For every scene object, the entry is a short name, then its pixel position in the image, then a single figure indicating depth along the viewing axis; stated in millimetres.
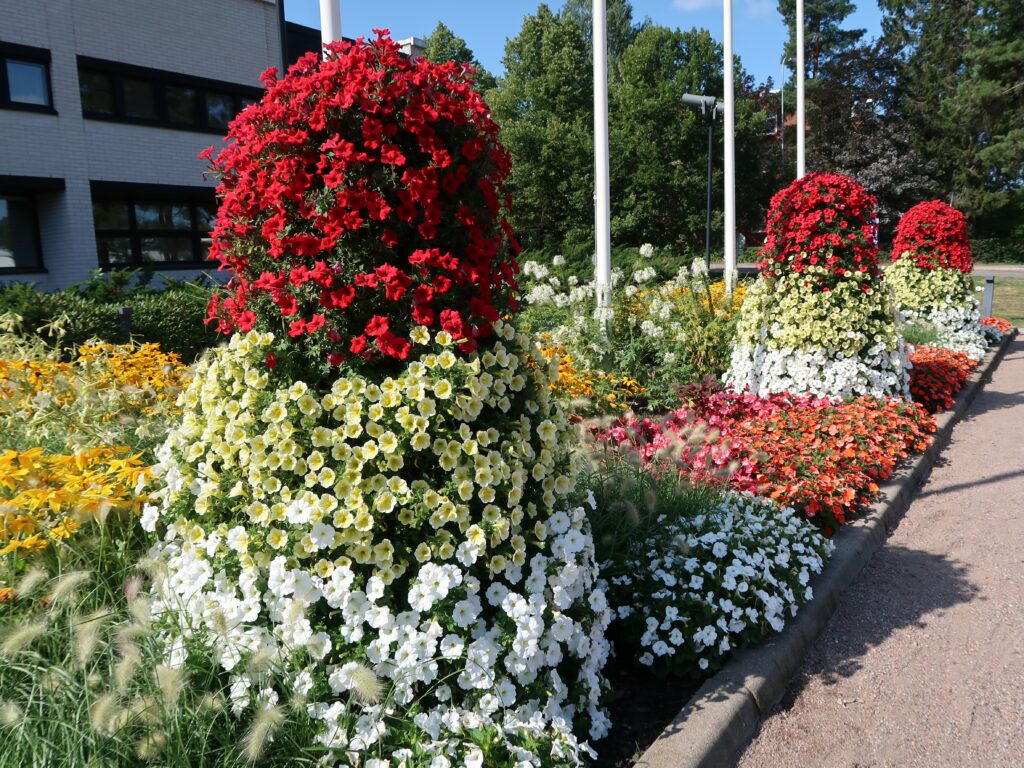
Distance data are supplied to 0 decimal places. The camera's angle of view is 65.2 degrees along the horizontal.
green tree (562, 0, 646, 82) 39794
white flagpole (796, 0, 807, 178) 15688
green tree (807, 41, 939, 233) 37156
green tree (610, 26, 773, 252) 32156
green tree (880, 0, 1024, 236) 35812
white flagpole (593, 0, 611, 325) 8579
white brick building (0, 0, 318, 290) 14125
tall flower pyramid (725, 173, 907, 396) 6934
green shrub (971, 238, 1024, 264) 39156
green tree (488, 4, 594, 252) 30812
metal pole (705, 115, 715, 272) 15586
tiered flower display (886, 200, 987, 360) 11719
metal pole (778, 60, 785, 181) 37850
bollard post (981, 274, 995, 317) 14359
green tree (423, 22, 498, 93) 36906
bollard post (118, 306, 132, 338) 9109
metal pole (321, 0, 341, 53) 4129
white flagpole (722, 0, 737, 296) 12977
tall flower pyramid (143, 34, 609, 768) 2299
